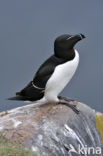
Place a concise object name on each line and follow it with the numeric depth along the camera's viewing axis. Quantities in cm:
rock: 1895
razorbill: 2039
